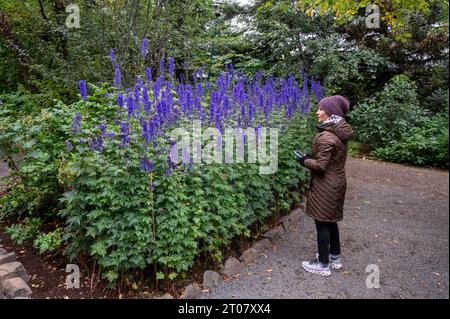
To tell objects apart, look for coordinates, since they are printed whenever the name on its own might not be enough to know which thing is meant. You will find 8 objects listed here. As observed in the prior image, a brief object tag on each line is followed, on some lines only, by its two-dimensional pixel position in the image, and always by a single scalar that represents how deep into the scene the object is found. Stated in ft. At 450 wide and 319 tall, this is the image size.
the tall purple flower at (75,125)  9.98
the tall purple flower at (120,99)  10.03
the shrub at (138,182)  9.30
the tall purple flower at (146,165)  9.17
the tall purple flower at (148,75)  12.33
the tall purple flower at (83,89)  10.43
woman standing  10.74
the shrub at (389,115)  26.96
